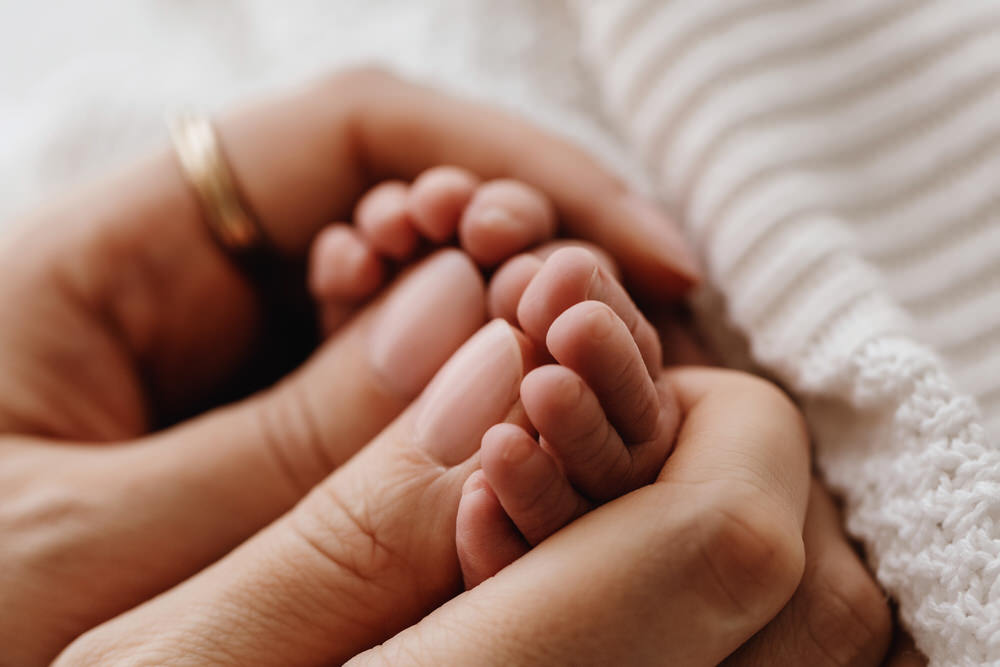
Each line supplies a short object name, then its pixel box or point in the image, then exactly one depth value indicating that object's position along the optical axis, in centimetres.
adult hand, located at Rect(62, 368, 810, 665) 18
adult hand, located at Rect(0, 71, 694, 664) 21
